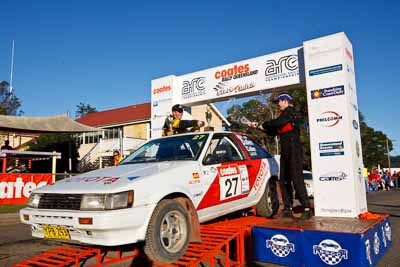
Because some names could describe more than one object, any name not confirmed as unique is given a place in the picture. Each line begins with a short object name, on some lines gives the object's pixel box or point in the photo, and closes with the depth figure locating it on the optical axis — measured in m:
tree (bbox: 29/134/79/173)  28.67
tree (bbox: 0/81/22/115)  48.63
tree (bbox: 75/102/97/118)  95.44
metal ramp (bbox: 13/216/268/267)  4.03
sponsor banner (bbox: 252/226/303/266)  4.31
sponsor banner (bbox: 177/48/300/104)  7.52
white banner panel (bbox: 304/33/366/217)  5.71
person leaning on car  6.20
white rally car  3.38
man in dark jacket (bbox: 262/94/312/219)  5.14
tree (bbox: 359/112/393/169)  53.22
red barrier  12.53
